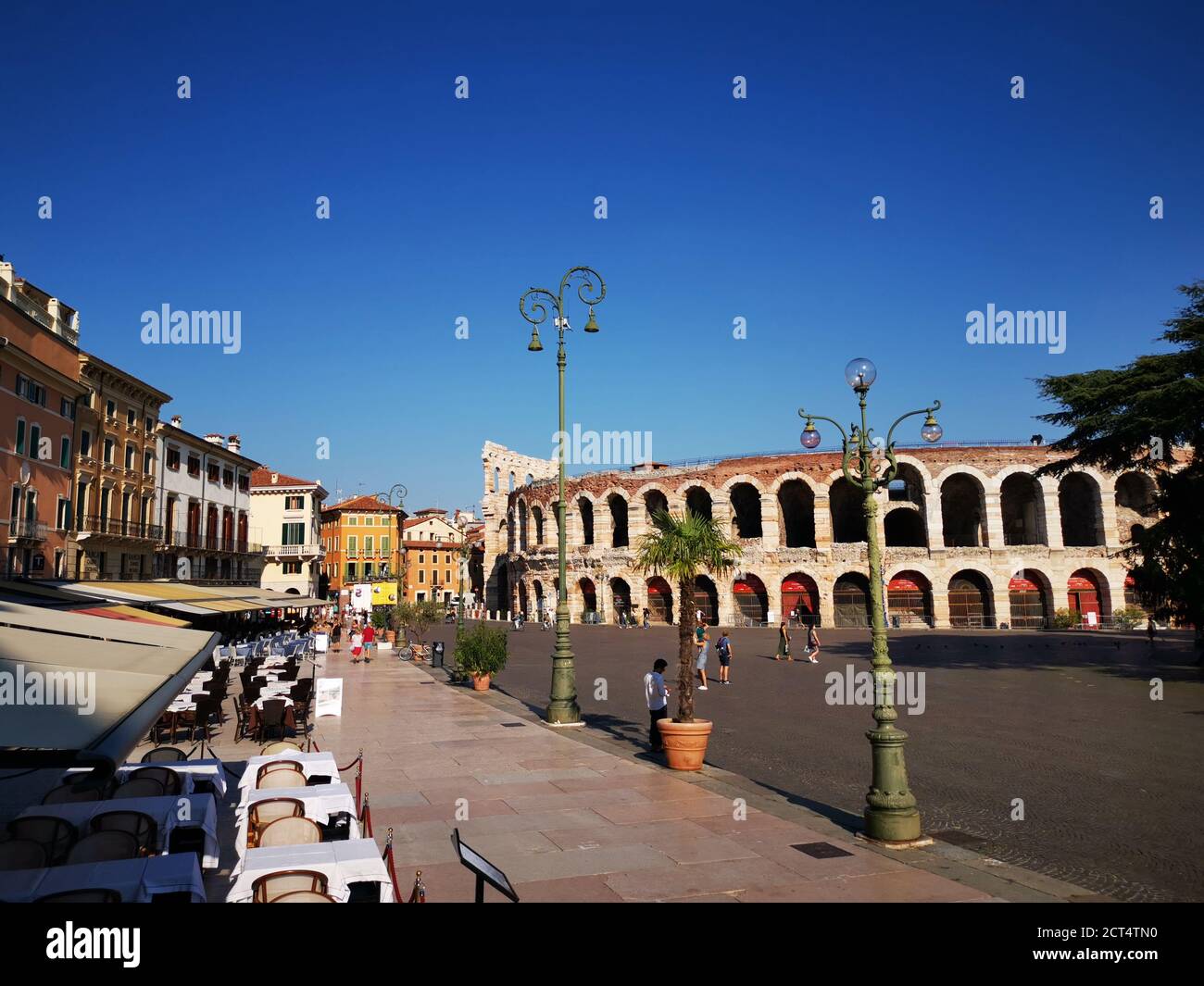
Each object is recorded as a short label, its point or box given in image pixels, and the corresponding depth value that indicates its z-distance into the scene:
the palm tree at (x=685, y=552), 12.48
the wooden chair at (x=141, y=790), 7.48
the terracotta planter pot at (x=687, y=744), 11.00
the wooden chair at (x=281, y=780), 7.78
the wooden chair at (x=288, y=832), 6.05
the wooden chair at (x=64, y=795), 7.34
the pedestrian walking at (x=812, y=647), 28.94
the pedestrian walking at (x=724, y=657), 23.23
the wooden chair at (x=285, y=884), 4.95
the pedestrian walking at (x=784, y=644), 29.69
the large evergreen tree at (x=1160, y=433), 24.45
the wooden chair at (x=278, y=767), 7.88
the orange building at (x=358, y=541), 84.38
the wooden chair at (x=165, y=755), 9.25
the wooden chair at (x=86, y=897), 4.50
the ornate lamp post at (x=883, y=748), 7.75
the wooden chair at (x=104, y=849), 5.56
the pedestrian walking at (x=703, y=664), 21.16
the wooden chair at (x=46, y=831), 6.11
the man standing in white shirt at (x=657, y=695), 12.88
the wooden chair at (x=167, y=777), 7.77
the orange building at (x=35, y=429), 26.22
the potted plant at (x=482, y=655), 20.72
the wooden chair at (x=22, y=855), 5.33
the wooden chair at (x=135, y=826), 6.16
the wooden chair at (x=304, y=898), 4.66
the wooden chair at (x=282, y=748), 9.02
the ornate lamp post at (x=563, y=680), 15.21
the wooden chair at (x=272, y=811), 6.55
